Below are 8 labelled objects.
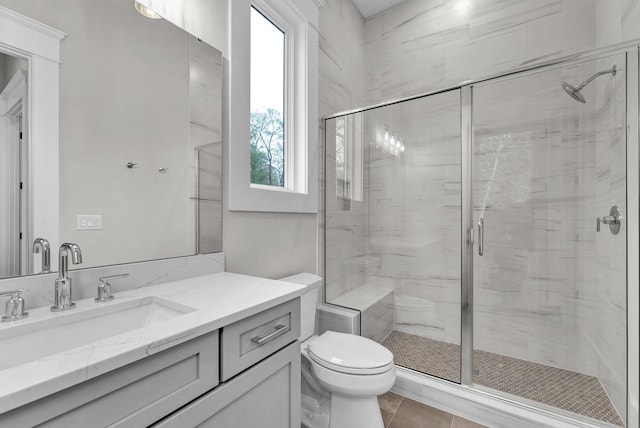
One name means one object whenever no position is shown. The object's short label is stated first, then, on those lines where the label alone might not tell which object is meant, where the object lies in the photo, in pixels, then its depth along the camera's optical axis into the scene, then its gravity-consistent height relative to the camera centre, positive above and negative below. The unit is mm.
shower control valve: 1512 -24
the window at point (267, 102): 1729 +689
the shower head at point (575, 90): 1771 +752
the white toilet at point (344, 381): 1323 -756
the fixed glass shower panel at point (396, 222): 2238 -60
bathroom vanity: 513 -324
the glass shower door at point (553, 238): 1571 -145
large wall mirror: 853 +257
